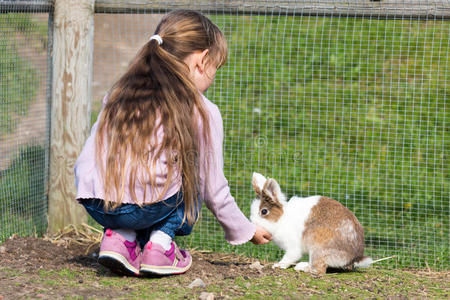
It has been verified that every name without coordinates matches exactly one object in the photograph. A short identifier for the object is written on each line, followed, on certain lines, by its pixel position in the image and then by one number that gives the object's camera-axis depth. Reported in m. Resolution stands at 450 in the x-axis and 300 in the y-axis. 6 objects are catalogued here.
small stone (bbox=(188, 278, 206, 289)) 5.46
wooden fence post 8.17
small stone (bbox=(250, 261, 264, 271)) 6.70
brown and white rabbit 6.66
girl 5.62
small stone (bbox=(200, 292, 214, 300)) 4.95
